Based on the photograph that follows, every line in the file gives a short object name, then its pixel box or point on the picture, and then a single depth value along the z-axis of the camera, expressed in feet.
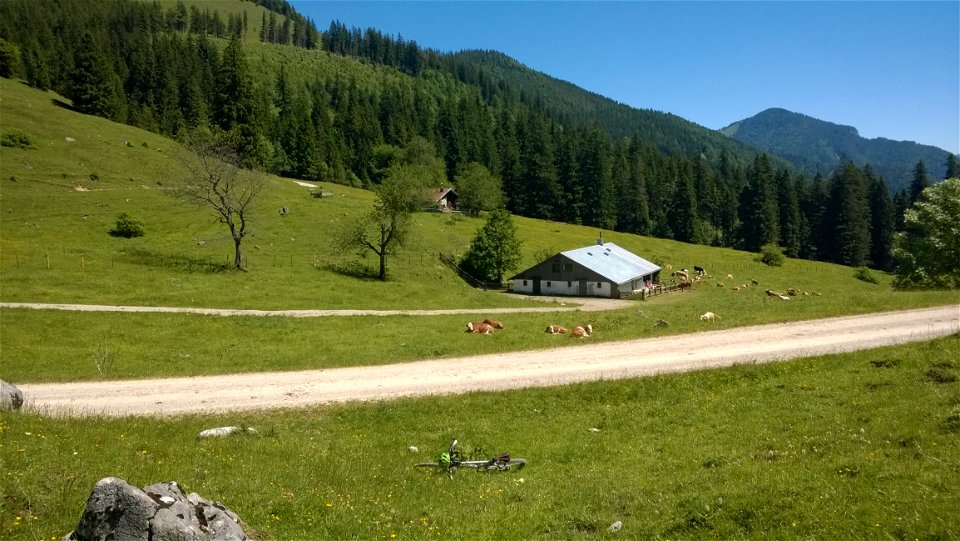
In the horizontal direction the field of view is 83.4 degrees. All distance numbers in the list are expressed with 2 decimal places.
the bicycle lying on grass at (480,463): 39.63
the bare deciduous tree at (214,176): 164.25
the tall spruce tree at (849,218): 394.11
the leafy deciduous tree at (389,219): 189.26
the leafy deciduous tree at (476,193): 330.13
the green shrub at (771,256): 322.96
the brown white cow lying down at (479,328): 97.25
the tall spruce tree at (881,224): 407.40
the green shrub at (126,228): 179.42
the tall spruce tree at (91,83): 321.52
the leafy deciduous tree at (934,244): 136.56
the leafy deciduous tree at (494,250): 226.17
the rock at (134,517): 20.49
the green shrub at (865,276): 297.74
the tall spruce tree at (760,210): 419.33
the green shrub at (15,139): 228.22
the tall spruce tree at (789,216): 421.59
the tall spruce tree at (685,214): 440.04
